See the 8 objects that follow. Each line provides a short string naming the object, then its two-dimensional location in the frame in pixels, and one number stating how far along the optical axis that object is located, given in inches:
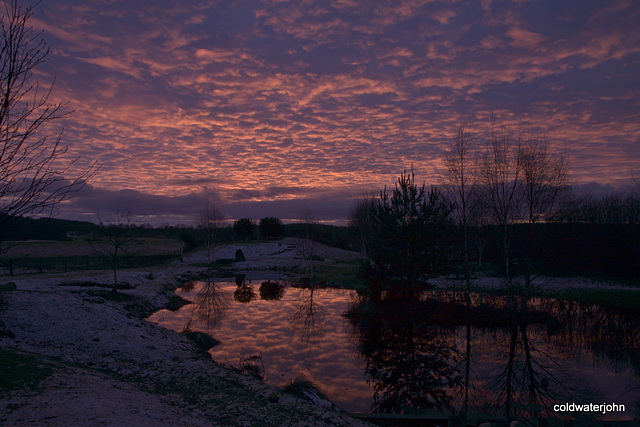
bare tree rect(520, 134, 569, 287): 825.5
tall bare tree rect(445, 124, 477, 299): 889.5
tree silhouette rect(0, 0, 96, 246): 216.2
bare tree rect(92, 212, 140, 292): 908.0
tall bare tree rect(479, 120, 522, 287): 815.6
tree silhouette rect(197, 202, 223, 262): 2165.4
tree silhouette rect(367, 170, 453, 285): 789.9
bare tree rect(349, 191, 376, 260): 1953.7
